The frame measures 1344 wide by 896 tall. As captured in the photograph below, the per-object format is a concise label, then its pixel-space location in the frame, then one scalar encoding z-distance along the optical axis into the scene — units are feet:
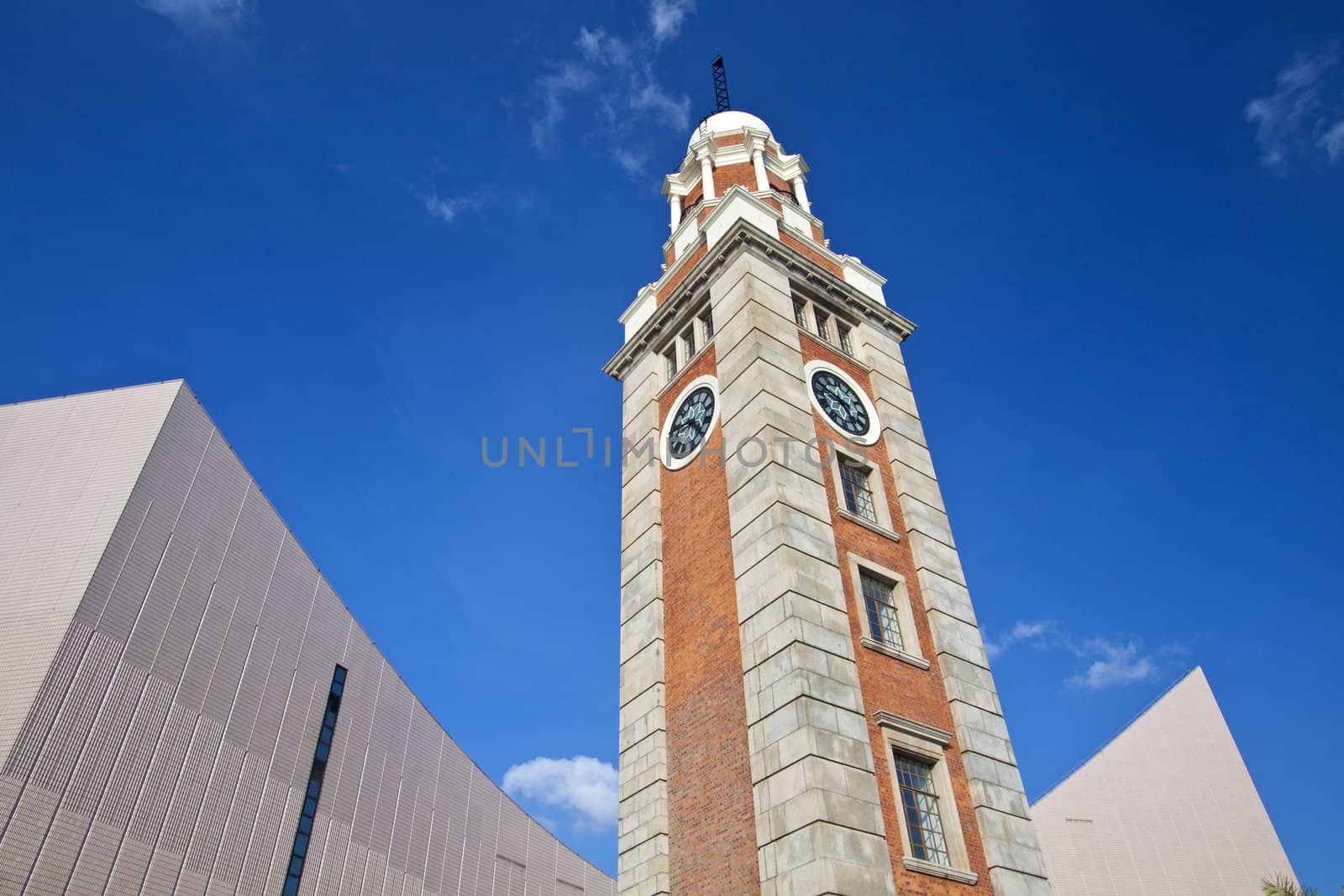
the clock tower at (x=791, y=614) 50.29
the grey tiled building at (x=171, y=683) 81.30
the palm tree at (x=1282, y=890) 56.29
